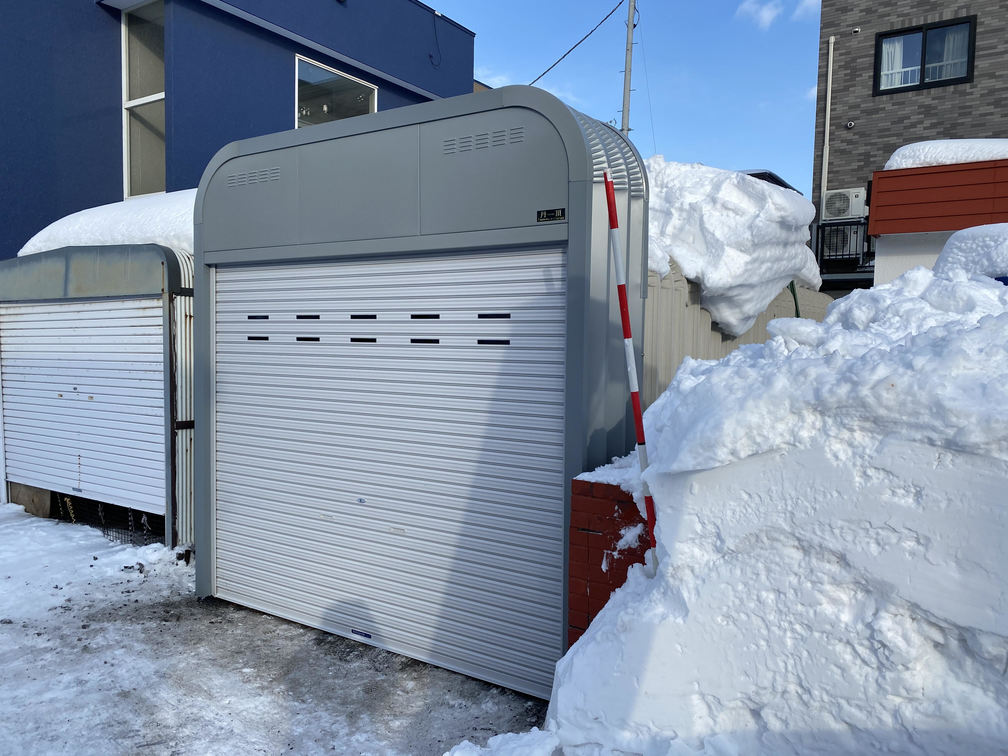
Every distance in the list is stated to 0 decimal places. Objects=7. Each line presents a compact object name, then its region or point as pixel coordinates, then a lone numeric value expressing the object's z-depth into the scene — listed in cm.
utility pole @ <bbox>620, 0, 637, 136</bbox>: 1669
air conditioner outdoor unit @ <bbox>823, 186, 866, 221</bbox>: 1395
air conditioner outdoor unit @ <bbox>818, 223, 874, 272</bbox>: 1437
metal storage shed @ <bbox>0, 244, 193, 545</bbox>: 700
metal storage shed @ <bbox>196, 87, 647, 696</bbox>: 421
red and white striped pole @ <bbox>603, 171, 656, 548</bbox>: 326
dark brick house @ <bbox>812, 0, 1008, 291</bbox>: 1268
